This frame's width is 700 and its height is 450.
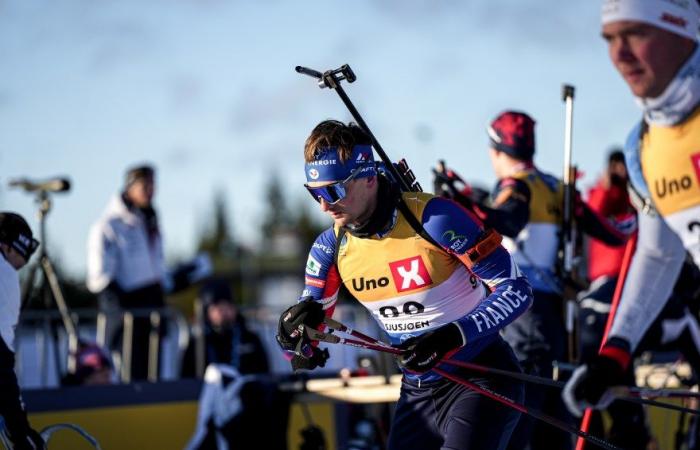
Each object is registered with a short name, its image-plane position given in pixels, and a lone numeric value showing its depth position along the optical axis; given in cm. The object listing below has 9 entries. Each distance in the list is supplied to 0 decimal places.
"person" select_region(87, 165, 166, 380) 1997
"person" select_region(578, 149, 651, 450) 1714
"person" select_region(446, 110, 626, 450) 1461
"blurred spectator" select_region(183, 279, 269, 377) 2022
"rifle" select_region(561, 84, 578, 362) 1535
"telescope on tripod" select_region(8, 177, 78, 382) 1727
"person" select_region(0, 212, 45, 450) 1215
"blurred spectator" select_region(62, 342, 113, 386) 1831
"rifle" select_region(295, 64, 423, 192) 1104
